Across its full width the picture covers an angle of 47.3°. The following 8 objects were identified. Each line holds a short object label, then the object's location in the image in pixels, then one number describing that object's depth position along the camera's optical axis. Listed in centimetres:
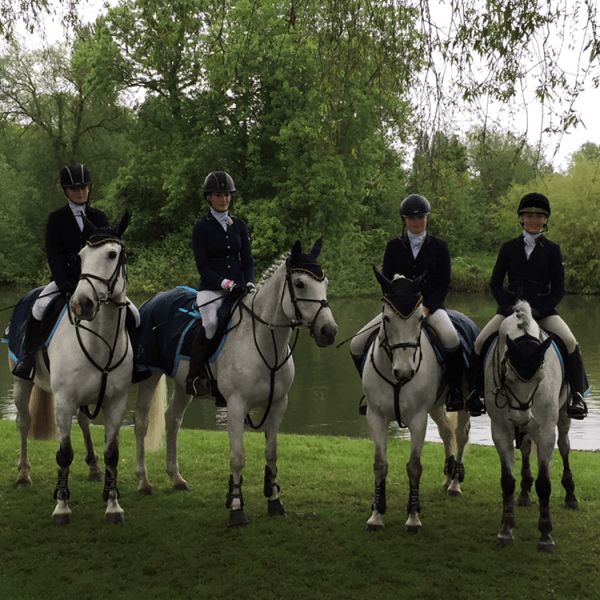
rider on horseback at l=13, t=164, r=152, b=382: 651
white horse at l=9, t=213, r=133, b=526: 561
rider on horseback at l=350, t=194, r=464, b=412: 642
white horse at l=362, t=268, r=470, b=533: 572
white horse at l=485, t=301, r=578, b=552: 538
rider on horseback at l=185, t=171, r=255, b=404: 648
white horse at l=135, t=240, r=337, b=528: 585
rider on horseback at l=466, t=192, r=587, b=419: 628
